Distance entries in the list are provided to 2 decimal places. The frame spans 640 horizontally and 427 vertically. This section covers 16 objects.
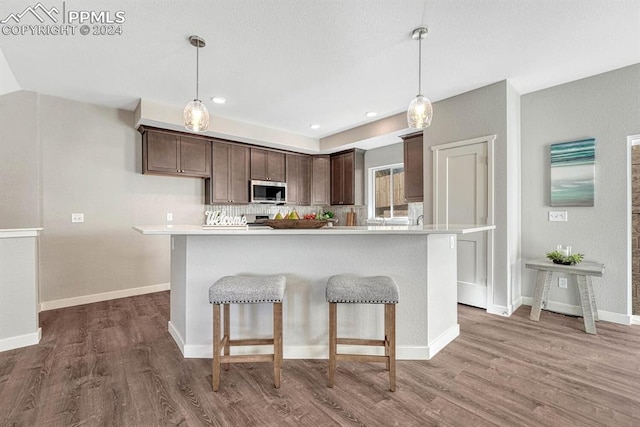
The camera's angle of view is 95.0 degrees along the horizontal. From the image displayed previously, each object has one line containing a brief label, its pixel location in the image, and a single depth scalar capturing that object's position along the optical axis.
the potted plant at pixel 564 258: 3.01
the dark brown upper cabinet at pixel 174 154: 4.06
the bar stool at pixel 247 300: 1.90
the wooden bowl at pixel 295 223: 2.20
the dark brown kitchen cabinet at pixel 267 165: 5.12
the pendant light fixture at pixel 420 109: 2.37
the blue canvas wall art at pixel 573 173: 3.13
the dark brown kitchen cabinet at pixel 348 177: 5.64
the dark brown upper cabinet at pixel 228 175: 4.66
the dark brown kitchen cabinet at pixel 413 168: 4.32
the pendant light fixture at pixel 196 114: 2.47
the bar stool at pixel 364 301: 1.91
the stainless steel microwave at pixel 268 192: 5.07
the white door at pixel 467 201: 3.45
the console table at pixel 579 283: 2.79
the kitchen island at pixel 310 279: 2.32
